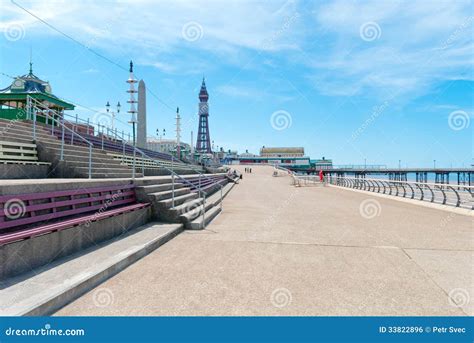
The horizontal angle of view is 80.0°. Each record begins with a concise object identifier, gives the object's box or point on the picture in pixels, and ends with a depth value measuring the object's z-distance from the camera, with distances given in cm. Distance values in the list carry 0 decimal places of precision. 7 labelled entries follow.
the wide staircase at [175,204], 795
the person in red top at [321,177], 3018
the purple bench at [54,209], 419
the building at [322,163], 14450
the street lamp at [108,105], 4136
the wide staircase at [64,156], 837
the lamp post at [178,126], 3968
